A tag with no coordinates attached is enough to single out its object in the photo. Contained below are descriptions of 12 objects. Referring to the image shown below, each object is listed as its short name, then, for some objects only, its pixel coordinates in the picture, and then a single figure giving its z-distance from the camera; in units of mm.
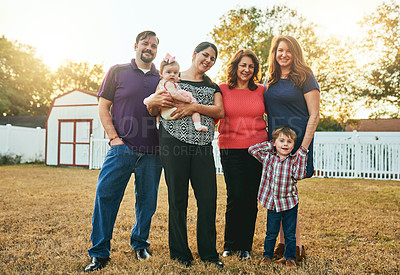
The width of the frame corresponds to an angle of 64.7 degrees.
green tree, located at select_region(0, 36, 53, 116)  27359
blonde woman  2766
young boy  2711
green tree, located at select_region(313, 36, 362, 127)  17062
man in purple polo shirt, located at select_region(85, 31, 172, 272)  2688
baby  2553
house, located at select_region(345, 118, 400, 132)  33656
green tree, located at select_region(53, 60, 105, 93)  40781
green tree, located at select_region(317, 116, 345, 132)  17906
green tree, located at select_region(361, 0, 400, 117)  17047
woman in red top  2891
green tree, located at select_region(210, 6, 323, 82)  16203
